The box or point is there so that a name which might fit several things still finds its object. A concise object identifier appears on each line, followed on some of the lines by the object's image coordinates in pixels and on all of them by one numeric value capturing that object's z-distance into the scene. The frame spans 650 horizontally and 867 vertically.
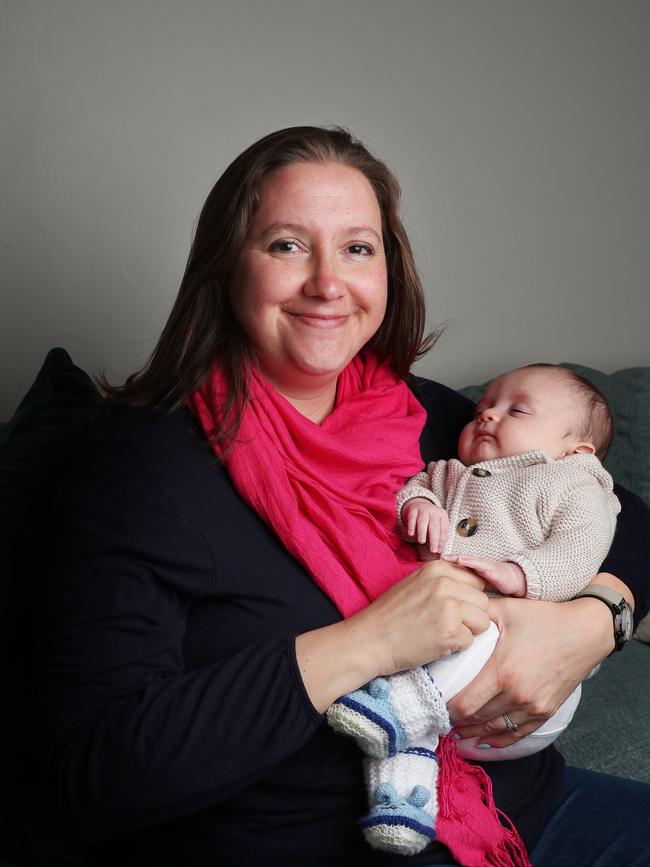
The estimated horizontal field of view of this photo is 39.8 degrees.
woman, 1.13
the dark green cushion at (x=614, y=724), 1.91
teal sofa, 1.33
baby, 1.18
